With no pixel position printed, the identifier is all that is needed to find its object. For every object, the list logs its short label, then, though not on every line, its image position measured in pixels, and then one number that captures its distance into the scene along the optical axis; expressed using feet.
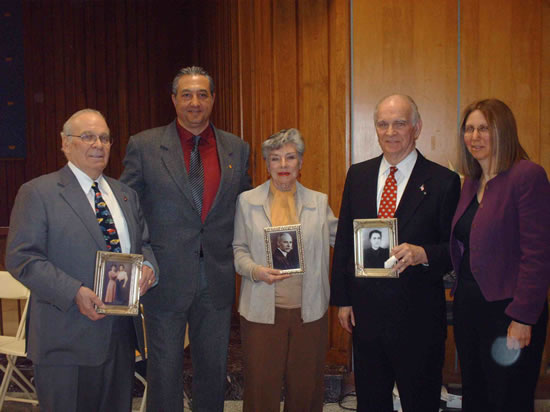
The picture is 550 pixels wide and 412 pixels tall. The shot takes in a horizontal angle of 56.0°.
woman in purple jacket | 6.67
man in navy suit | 7.37
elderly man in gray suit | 6.89
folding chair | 11.16
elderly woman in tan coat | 8.15
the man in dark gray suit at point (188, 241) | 8.84
